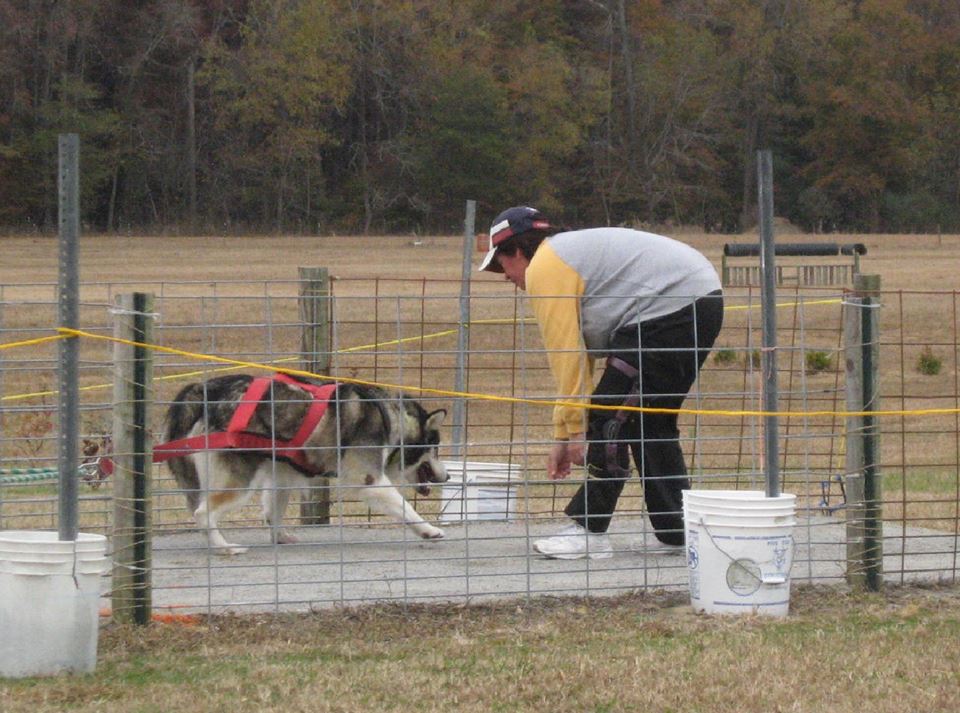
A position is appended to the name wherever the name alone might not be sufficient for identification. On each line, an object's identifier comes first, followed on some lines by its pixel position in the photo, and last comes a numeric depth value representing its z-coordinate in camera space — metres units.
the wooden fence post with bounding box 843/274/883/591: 12.05
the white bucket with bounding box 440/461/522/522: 15.96
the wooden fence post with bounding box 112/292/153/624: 10.72
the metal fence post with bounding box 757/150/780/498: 11.28
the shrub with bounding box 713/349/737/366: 29.28
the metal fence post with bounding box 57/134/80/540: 9.60
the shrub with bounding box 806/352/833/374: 29.75
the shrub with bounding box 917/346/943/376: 34.47
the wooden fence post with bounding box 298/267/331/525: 15.13
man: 12.16
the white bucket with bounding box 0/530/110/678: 9.49
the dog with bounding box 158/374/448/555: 13.55
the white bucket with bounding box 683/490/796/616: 11.19
